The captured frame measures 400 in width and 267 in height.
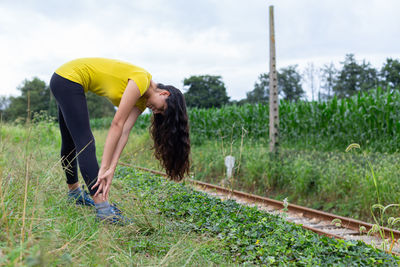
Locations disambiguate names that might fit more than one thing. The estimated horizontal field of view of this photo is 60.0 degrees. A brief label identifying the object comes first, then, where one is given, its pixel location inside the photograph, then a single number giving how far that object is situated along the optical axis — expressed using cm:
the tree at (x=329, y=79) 4434
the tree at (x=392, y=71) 3456
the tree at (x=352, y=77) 4006
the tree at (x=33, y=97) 5186
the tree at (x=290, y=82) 4738
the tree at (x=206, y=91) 5053
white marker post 668
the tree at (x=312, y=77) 4268
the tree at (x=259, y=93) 4719
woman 299
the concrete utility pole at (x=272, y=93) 877
